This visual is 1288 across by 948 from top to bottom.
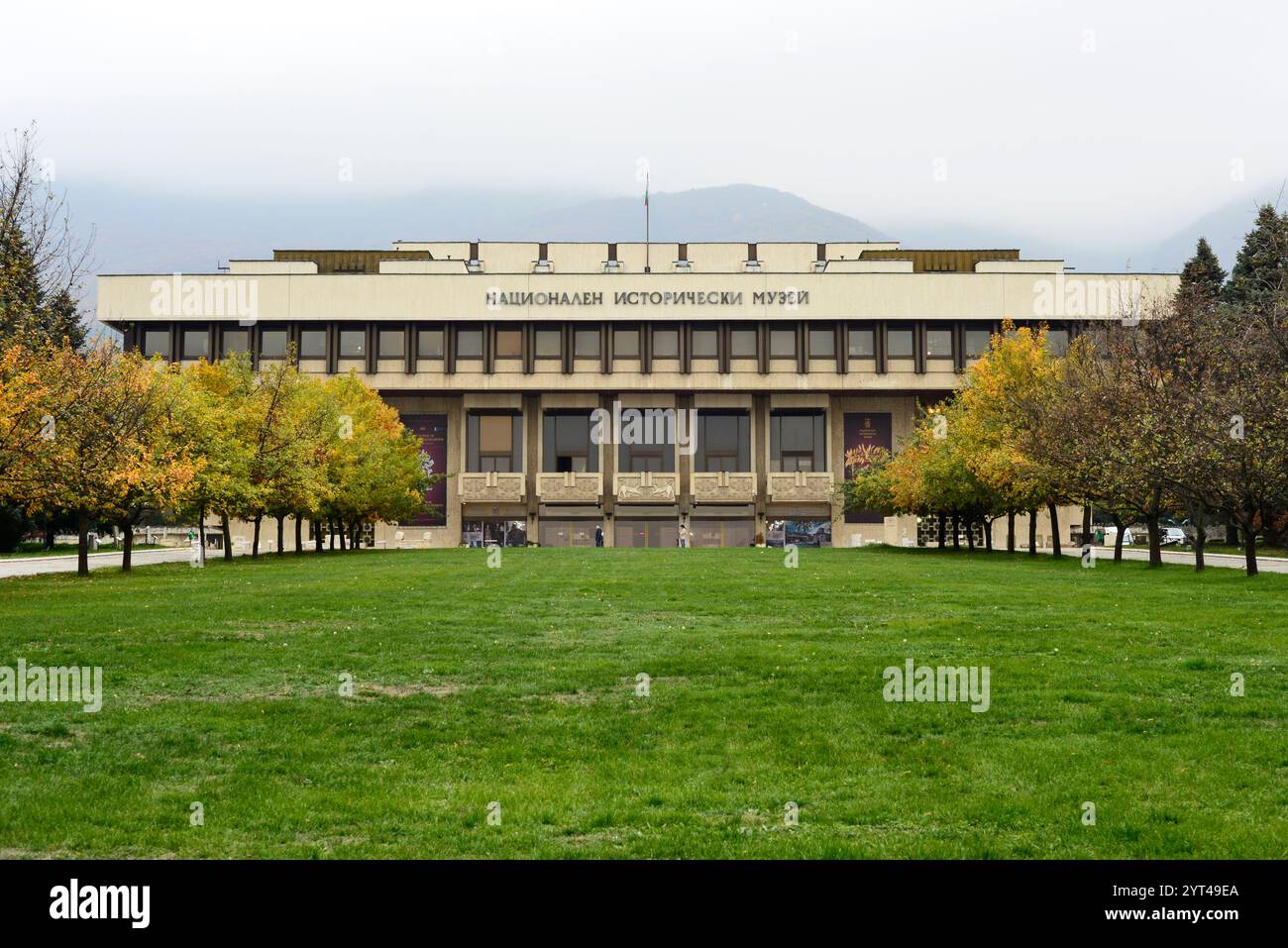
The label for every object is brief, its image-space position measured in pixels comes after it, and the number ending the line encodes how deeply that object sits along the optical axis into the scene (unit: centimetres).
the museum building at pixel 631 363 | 9812
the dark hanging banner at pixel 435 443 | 9938
